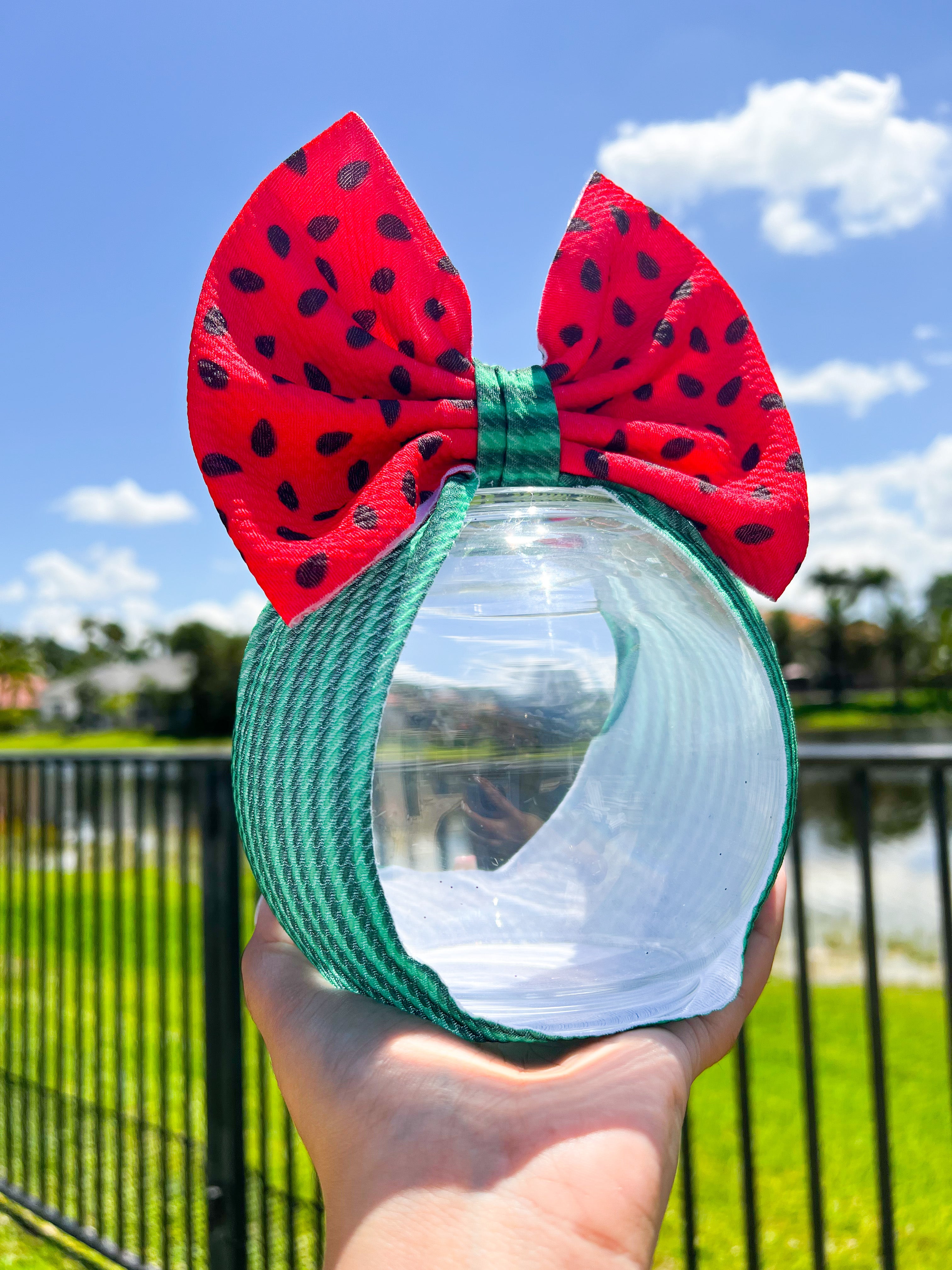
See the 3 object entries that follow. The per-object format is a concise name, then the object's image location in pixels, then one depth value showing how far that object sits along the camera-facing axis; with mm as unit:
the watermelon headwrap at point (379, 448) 228
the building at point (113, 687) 55424
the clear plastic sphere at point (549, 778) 259
